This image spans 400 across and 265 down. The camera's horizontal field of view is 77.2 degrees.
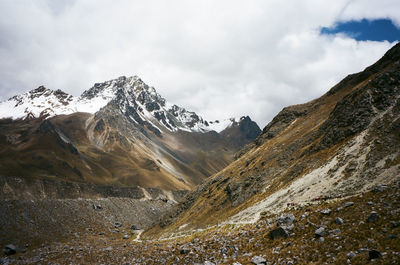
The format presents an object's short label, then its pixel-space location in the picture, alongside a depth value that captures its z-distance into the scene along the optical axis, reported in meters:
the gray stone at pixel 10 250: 54.25
